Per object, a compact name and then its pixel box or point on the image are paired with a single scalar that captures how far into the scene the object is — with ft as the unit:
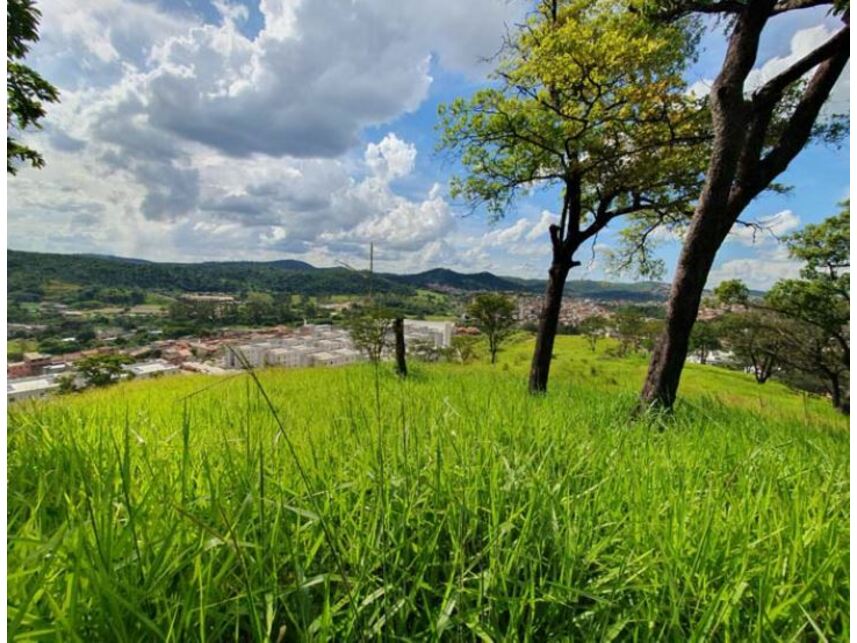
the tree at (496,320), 86.32
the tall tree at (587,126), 21.76
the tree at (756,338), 63.72
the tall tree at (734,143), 14.88
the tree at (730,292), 58.44
